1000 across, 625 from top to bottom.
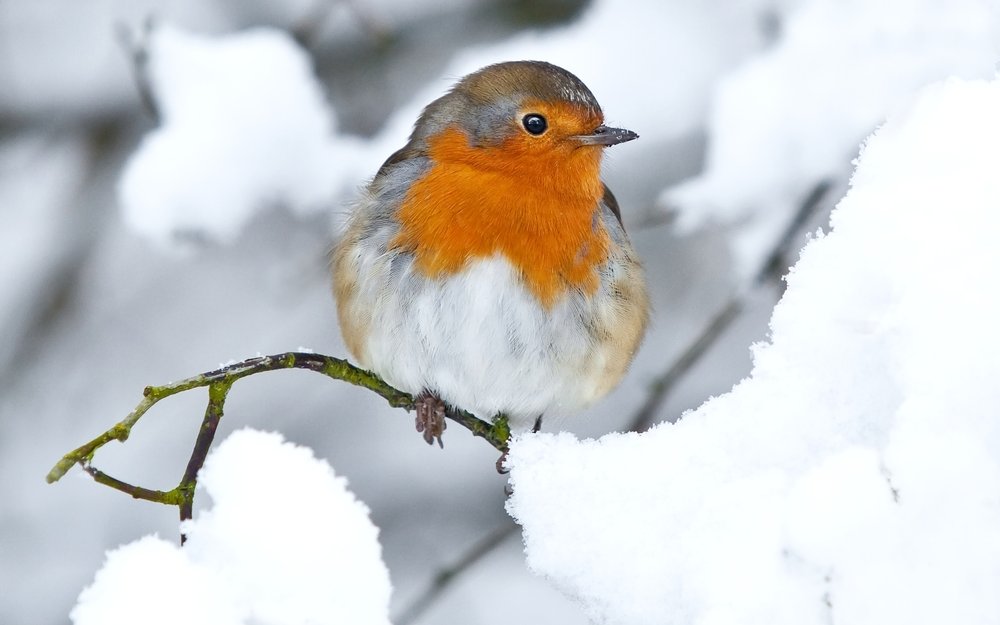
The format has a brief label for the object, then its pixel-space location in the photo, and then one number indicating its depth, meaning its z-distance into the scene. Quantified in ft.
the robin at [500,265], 18.83
